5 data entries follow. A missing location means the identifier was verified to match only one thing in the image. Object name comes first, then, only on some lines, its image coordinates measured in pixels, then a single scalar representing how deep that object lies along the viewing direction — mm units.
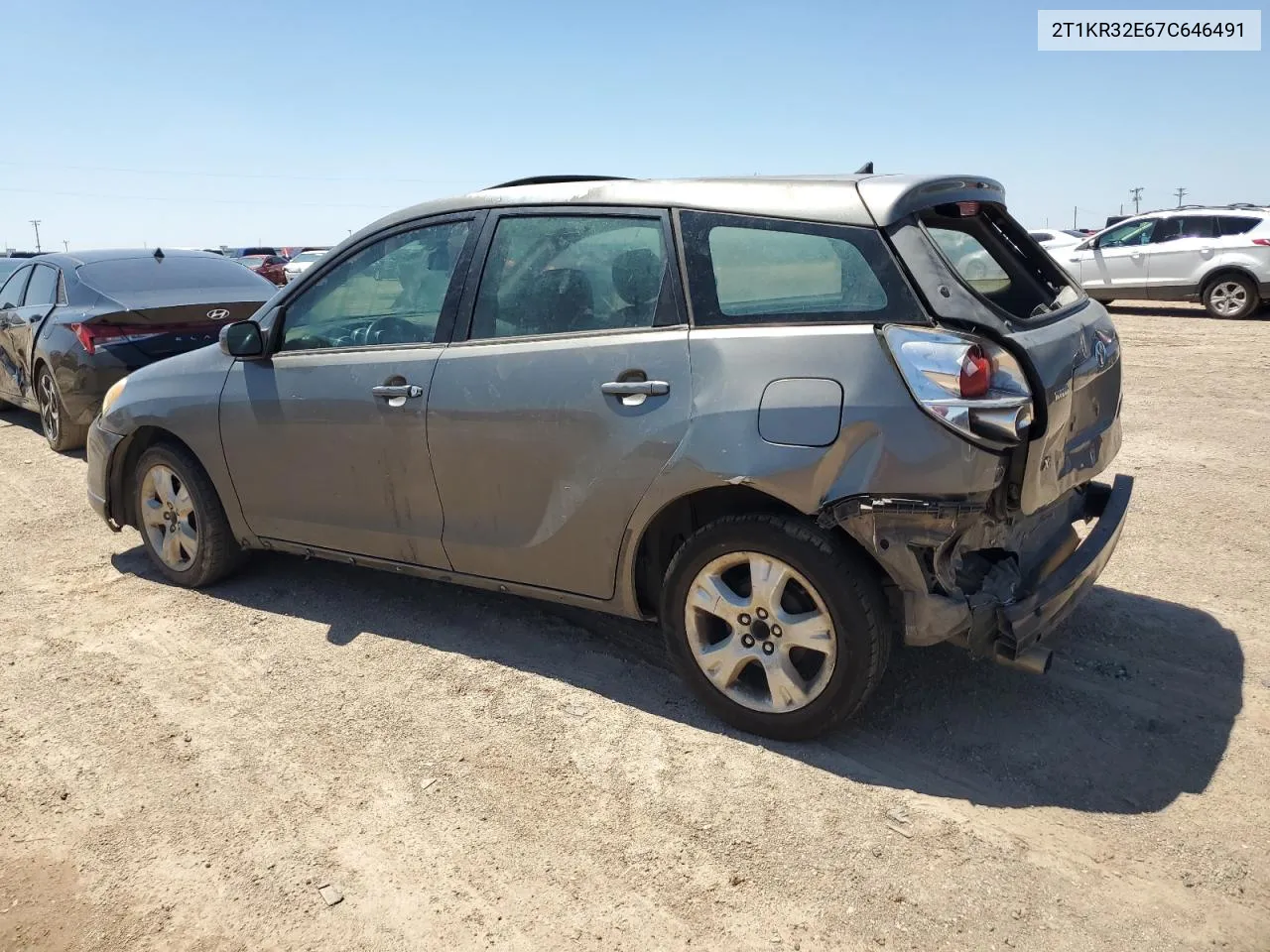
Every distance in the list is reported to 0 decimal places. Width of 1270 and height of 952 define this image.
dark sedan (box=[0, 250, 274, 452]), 7680
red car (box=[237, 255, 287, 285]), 29122
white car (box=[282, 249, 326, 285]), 27344
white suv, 14492
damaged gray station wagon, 3012
